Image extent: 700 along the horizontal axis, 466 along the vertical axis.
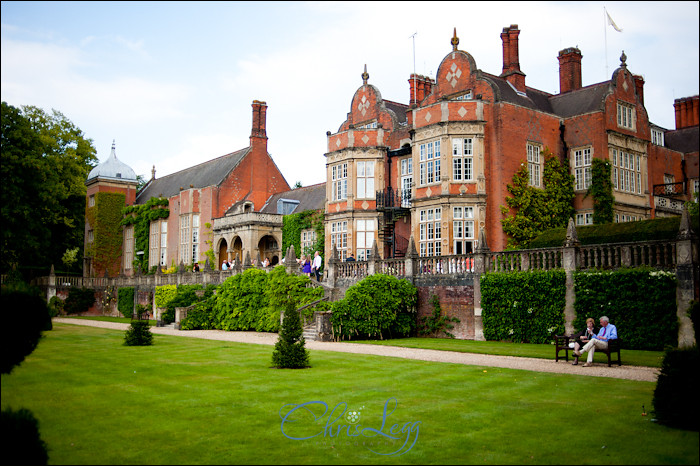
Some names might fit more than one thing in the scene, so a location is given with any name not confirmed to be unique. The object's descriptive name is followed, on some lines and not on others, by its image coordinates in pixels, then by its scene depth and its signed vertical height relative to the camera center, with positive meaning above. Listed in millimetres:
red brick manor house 30062 +6757
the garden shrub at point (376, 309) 23469 -1134
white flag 28928 +12327
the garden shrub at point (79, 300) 47938 -1461
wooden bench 14852 -1703
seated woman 15157 -1489
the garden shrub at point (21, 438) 5820 -1497
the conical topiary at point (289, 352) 14062 -1648
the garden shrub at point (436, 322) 24438 -1716
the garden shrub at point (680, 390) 8398 -1575
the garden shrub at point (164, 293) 40444 -785
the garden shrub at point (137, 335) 19088 -1657
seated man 14898 -1490
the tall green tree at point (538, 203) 29781 +3772
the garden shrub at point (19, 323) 6332 -434
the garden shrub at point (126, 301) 46797 -1499
